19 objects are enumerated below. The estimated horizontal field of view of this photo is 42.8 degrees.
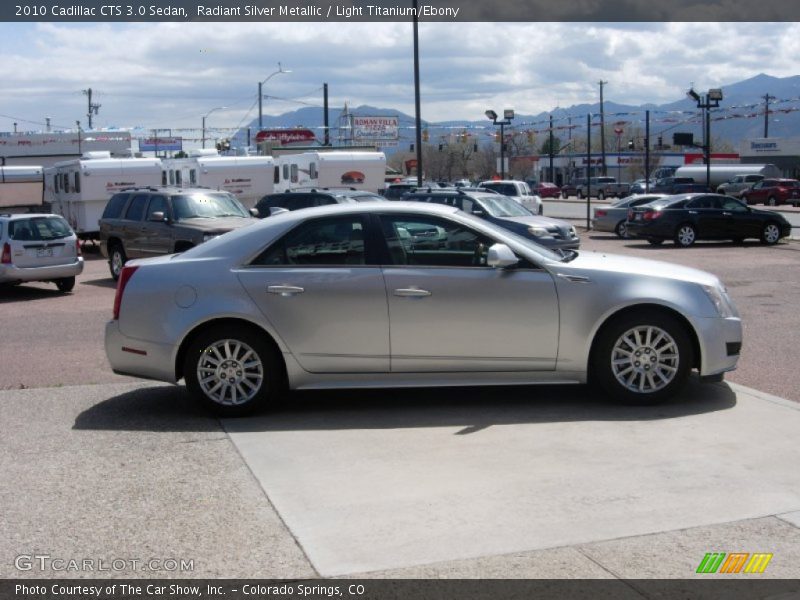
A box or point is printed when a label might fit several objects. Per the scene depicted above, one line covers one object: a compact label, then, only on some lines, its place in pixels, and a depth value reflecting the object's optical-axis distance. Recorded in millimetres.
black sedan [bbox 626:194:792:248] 27297
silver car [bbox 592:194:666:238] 31969
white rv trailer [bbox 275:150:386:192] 35875
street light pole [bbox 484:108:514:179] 47497
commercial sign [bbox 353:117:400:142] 92062
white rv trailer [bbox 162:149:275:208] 32969
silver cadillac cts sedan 7680
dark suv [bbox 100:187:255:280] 18062
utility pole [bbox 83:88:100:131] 105938
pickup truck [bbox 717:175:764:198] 64750
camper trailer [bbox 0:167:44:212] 33844
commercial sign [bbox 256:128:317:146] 68062
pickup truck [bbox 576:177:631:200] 79312
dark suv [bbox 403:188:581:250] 21656
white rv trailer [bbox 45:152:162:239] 28703
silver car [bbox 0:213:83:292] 18172
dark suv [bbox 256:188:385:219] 23625
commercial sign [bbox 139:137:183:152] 101812
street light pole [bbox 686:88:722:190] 42625
